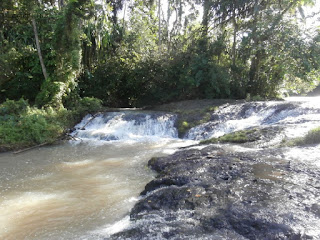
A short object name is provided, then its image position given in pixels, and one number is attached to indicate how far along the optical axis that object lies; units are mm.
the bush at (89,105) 14495
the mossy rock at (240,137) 7859
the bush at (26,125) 10041
